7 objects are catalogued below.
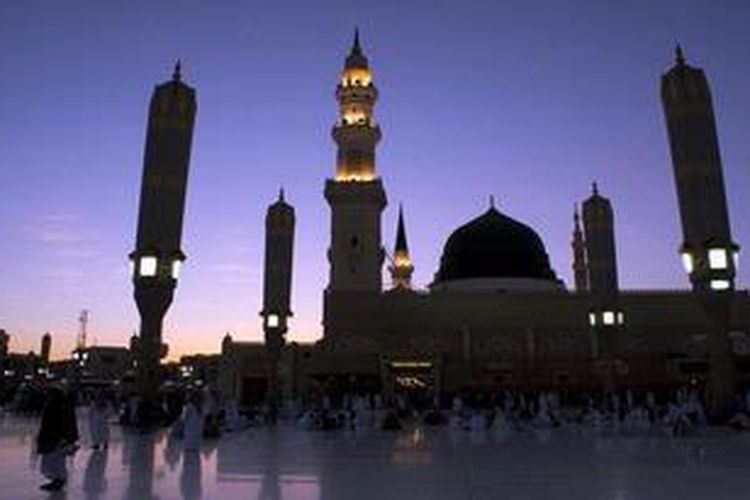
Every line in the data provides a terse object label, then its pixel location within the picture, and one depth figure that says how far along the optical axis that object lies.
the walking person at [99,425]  14.02
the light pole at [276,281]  31.70
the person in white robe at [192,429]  13.53
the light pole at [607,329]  28.31
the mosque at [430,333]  45.69
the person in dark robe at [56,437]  8.52
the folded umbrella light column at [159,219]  18.88
